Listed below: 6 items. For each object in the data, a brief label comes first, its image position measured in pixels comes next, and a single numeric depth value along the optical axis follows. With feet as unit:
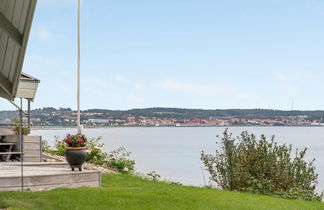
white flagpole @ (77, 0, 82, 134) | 57.73
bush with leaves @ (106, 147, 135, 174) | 64.27
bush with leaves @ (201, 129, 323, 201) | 49.62
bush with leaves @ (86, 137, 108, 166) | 63.05
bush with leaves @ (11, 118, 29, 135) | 59.78
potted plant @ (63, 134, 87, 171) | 42.34
